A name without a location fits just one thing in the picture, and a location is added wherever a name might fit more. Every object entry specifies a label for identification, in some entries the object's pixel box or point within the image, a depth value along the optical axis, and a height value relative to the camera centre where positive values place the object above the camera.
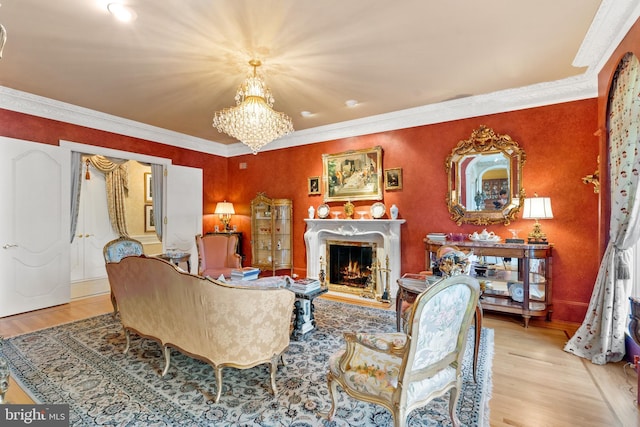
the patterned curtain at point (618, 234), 2.49 -0.14
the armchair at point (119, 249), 3.84 -0.42
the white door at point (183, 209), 5.73 +0.15
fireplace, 5.07 -0.83
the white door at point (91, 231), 6.25 -0.30
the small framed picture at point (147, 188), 7.43 +0.69
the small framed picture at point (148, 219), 7.43 -0.05
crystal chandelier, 3.27 +1.09
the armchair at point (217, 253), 4.93 -0.58
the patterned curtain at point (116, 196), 6.76 +0.46
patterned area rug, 2.04 -1.32
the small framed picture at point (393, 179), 4.84 +0.61
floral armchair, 1.55 -0.81
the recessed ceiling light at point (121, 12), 2.36 +1.62
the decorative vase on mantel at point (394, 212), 4.75 +0.08
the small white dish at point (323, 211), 5.51 +0.11
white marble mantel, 4.77 -0.32
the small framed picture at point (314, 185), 5.67 +0.60
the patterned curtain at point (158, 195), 5.73 +0.41
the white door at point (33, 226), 3.97 -0.12
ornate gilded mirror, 4.02 +0.52
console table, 3.59 -0.75
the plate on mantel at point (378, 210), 4.96 +0.11
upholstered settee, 2.07 -0.71
